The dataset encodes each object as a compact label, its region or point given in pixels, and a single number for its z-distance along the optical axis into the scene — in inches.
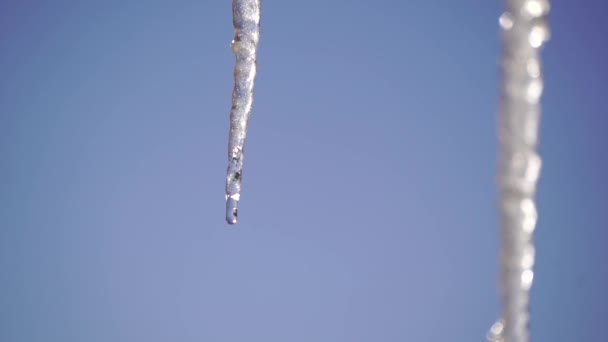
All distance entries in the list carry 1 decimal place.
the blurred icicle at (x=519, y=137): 29.2
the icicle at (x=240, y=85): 33.7
